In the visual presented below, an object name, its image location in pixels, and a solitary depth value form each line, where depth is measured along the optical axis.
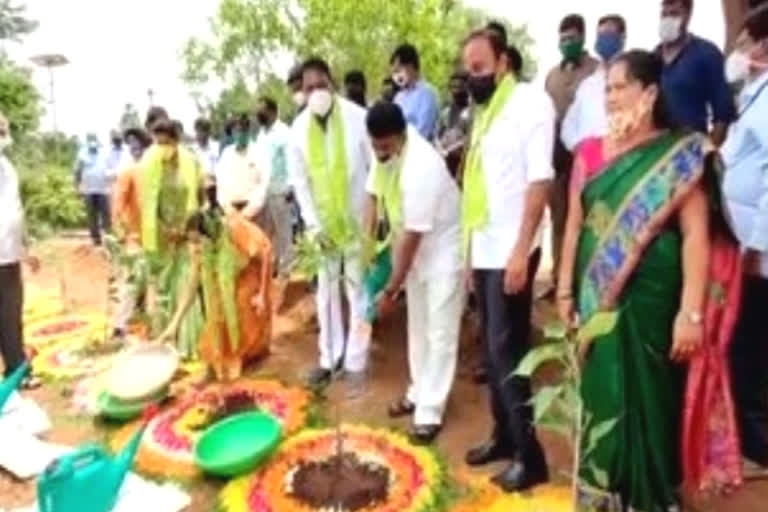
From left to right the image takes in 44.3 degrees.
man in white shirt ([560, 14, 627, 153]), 5.01
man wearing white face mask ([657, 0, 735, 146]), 4.48
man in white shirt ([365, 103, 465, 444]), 4.09
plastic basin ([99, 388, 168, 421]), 5.09
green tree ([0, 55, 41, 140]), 12.52
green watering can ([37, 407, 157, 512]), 3.22
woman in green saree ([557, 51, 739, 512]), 2.96
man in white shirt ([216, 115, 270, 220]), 7.03
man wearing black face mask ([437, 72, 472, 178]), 5.34
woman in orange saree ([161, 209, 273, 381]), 5.48
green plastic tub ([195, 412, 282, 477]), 4.21
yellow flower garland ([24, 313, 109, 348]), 7.00
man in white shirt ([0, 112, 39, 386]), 5.29
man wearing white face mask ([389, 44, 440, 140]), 6.07
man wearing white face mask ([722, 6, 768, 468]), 3.41
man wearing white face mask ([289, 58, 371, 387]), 5.00
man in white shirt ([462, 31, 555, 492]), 3.59
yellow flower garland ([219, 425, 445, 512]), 3.90
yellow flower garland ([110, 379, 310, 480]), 4.46
